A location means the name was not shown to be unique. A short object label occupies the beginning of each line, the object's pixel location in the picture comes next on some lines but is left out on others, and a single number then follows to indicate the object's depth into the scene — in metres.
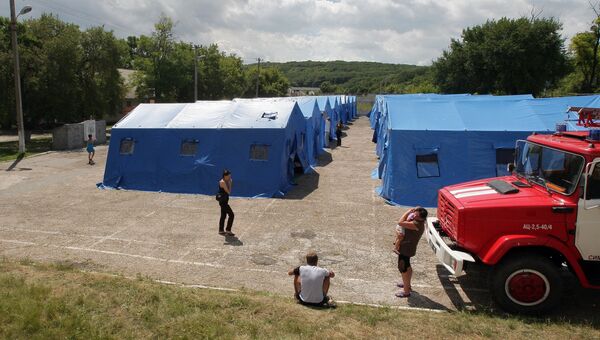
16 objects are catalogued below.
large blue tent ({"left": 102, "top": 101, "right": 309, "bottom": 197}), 16.20
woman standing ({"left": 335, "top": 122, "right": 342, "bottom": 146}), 30.13
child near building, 22.31
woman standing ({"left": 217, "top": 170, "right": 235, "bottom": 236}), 11.23
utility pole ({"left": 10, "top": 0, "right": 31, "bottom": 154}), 24.08
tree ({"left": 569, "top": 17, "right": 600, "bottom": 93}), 50.12
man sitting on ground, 7.04
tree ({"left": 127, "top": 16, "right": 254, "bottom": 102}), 45.41
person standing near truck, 7.51
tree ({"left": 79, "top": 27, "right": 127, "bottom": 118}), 33.06
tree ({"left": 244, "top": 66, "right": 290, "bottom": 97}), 85.31
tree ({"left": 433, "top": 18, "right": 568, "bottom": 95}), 47.09
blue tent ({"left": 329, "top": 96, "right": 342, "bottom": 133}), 34.64
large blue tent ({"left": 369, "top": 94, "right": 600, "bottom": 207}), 14.39
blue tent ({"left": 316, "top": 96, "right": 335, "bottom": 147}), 29.65
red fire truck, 6.68
